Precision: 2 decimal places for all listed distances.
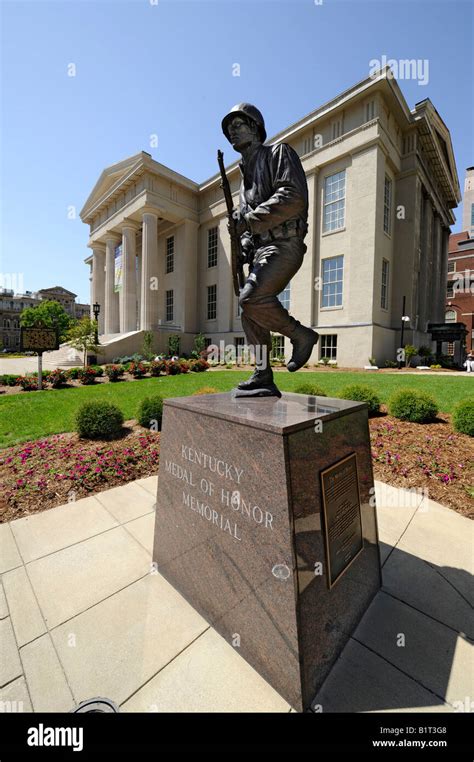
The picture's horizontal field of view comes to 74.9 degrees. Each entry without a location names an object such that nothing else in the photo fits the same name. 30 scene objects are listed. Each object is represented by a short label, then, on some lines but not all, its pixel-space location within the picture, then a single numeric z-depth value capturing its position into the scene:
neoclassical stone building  21.80
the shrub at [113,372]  16.75
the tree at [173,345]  31.11
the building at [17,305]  87.75
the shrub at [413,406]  7.26
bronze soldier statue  3.26
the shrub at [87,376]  15.96
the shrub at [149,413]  7.55
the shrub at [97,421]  6.84
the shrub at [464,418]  6.44
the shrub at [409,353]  23.28
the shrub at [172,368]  19.08
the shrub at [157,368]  18.52
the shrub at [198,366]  20.71
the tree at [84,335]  21.11
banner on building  34.75
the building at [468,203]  57.47
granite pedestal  2.13
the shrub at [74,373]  16.50
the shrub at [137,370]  17.92
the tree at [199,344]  30.87
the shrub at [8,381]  15.12
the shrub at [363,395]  7.78
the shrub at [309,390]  7.21
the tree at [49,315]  67.25
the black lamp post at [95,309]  26.41
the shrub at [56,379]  15.06
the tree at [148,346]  27.33
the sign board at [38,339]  14.49
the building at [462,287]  45.91
